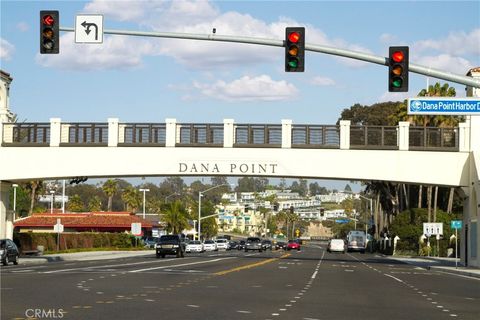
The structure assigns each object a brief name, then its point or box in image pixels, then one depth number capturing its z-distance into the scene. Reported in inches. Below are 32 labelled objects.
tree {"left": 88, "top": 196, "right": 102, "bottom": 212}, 7028.1
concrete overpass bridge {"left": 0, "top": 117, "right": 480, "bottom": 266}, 2214.6
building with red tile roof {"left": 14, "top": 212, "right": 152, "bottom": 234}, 4252.0
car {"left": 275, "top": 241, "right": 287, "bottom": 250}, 4484.7
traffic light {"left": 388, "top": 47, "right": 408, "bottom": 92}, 1014.4
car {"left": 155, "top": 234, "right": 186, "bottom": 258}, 2605.8
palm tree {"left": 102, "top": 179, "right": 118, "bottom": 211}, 6225.4
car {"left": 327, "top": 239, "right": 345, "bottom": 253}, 4057.6
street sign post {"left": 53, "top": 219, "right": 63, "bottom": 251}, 2543.3
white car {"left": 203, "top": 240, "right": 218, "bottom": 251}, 4146.2
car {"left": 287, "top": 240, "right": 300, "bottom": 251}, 4414.4
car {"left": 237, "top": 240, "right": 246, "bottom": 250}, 4532.5
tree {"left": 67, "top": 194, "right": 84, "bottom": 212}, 6943.9
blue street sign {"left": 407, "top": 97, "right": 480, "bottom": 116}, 1266.0
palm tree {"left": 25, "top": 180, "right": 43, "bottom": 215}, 4844.5
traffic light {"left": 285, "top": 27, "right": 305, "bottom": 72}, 995.9
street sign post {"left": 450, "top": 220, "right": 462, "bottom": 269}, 2069.0
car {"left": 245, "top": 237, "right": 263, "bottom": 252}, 3846.0
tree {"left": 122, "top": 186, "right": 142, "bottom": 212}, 6525.6
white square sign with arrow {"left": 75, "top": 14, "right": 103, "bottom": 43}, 1027.9
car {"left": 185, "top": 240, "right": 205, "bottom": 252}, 3585.1
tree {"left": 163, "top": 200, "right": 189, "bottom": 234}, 5147.6
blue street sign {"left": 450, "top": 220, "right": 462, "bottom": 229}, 2069.1
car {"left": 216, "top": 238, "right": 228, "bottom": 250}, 4465.8
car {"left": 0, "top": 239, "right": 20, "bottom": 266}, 1847.9
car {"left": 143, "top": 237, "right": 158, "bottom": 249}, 4024.1
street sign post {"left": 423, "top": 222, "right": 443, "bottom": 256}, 2283.5
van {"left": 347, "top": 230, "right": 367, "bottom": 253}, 4354.3
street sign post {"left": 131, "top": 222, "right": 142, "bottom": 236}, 3304.6
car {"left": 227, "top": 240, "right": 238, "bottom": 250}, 4699.8
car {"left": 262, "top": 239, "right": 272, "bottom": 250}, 4374.0
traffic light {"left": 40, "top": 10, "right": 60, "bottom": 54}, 986.7
